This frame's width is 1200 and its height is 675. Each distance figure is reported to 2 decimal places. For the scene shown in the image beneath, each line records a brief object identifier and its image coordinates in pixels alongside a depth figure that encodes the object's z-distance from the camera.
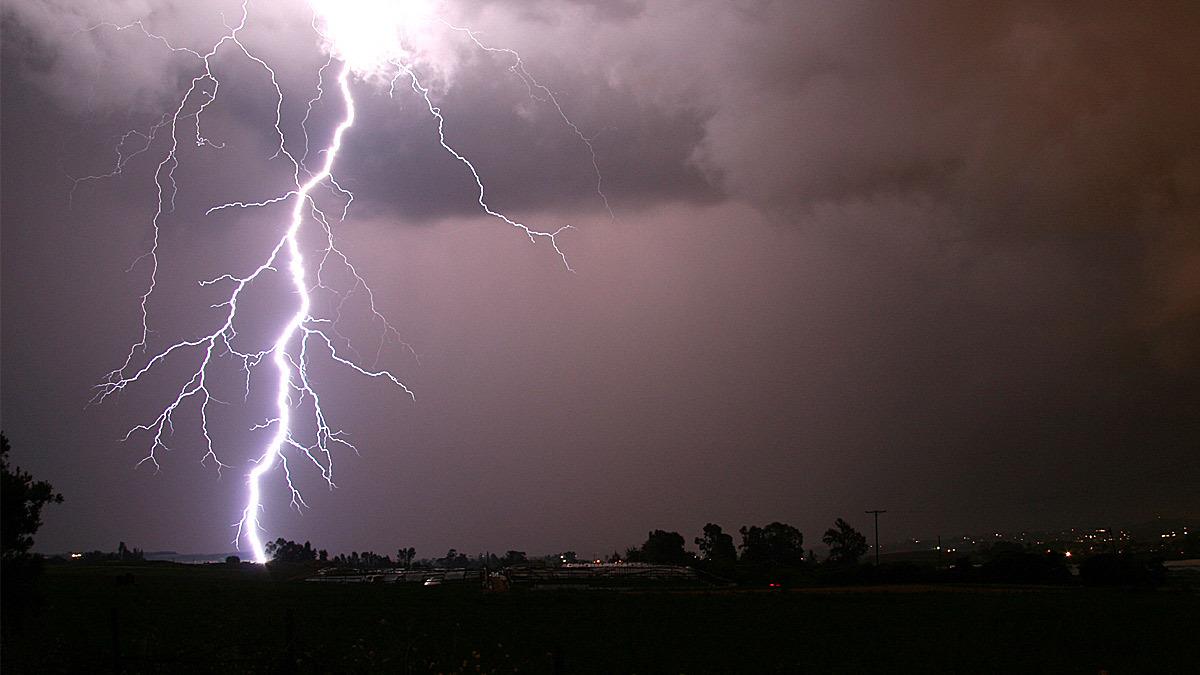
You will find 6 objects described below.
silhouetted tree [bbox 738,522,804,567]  102.19
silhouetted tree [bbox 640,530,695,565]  94.56
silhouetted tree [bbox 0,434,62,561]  15.43
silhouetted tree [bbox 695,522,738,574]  107.62
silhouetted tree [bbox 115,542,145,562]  124.94
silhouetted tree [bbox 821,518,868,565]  101.38
